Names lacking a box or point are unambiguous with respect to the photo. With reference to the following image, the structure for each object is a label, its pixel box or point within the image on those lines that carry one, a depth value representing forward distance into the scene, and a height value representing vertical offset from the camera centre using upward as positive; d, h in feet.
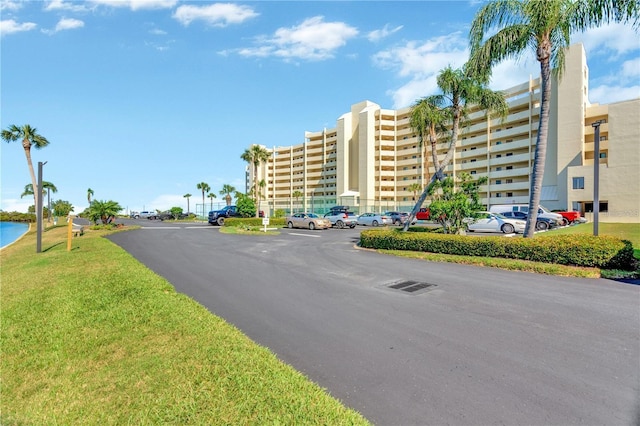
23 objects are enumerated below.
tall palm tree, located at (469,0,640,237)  34.30 +19.84
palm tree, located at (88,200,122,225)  85.76 +0.11
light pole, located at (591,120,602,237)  36.89 +3.64
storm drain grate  23.25 -6.05
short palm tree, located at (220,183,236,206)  259.80 +16.18
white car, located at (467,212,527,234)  69.82 -3.99
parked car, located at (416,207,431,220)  101.54 -2.36
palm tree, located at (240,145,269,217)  165.68 +29.25
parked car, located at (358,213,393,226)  103.65 -3.90
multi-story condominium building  110.63 +28.52
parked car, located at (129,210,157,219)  198.29 -3.21
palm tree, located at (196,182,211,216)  269.64 +20.27
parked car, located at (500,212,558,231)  76.84 -3.53
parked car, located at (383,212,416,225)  110.22 -3.38
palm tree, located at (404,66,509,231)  49.57 +17.22
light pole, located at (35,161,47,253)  44.29 -0.88
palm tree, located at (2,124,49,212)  103.44 +24.82
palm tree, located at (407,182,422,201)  182.33 +11.69
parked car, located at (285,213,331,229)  88.12 -3.73
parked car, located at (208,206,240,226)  106.93 -1.88
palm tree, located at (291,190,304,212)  261.56 +12.44
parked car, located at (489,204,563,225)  79.30 -0.88
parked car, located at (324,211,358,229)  98.12 -3.62
